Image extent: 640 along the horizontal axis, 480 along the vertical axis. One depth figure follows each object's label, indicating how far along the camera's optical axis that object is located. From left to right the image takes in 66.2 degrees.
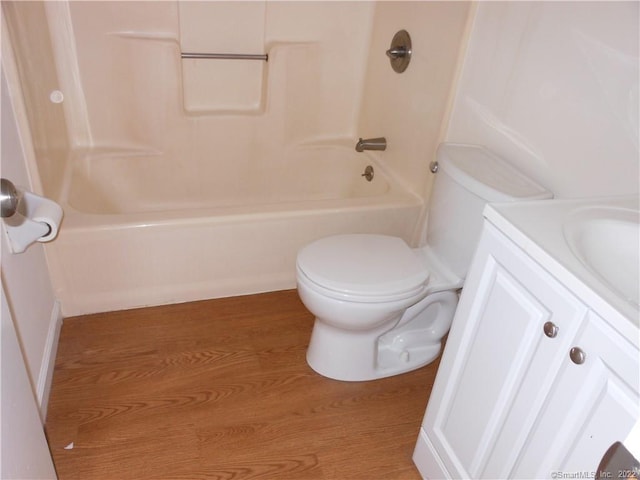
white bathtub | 1.75
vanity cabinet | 0.81
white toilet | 1.47
